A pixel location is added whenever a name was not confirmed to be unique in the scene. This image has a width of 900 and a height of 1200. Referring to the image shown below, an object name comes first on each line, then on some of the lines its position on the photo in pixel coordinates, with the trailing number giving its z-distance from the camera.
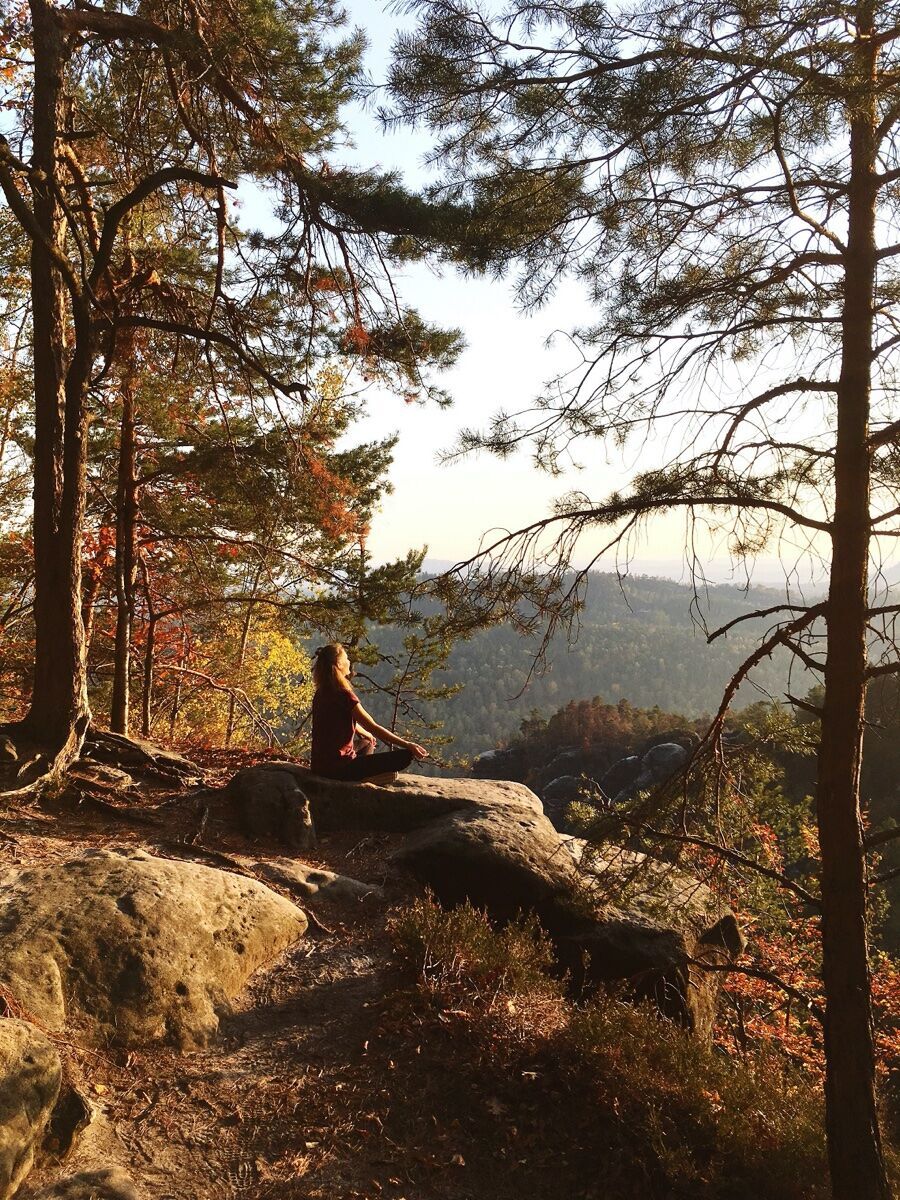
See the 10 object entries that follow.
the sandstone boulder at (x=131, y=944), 3.50
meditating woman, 6.81
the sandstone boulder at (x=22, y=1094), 2.55
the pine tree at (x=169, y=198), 5.58
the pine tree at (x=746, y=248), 3.83
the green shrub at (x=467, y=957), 4.26
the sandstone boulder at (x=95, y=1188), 2.60
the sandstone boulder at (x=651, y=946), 5.54
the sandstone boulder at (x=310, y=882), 5.34
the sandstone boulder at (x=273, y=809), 6.17
